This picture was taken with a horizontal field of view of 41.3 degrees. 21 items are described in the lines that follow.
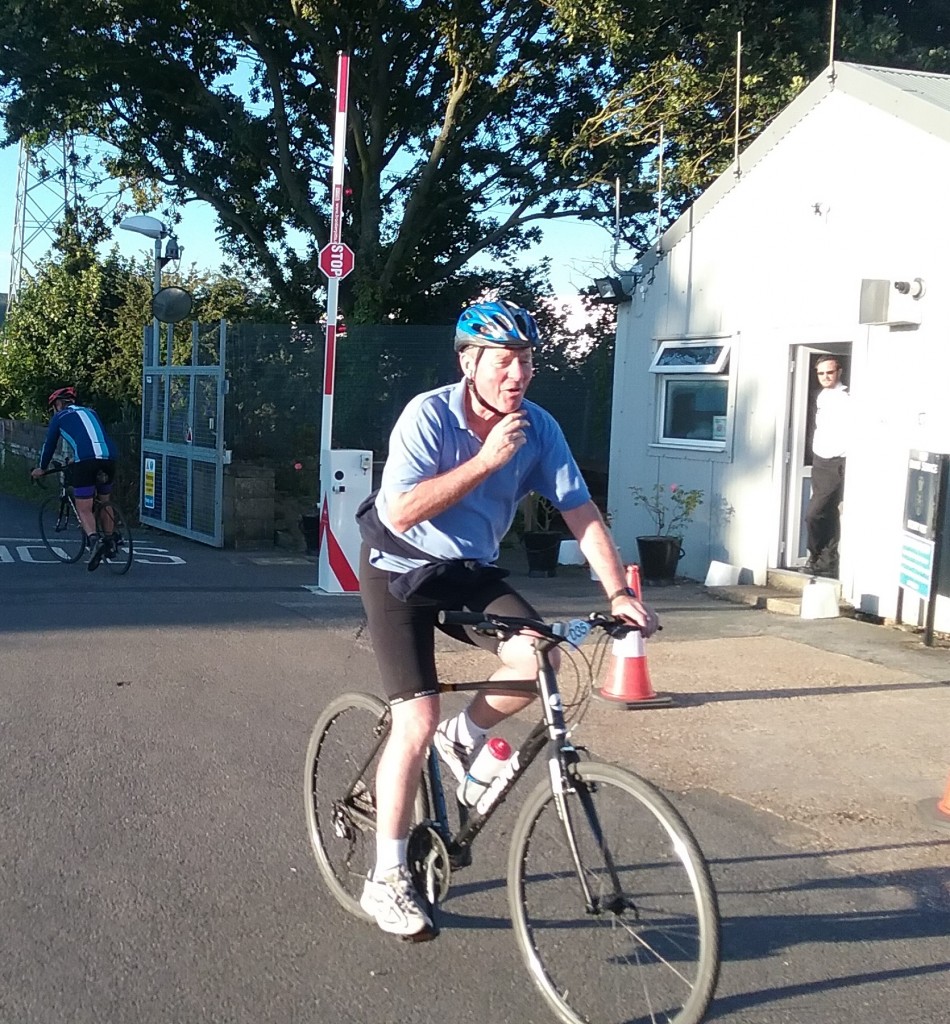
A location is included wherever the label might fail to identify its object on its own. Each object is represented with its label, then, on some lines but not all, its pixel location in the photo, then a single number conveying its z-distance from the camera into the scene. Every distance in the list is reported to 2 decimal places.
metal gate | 15.59
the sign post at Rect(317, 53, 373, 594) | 11.17
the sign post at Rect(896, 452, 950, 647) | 9.04
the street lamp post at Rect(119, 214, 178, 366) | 17.66
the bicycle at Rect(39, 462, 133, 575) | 12.49
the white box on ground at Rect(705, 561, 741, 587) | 11.89
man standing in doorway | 10.69
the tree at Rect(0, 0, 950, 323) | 18.12
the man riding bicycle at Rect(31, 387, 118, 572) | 12.48
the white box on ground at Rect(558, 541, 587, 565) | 13.43
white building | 9.96
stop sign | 11.94
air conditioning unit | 9.86
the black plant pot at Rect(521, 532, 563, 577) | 13.51
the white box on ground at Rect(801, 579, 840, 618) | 10.23
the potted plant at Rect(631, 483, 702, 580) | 12.48
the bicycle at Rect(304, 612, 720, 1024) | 3.23
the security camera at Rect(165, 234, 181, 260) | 18.30
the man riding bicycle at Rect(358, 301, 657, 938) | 3.65
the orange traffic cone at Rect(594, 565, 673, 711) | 7.19
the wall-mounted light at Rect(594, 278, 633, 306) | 13.63
